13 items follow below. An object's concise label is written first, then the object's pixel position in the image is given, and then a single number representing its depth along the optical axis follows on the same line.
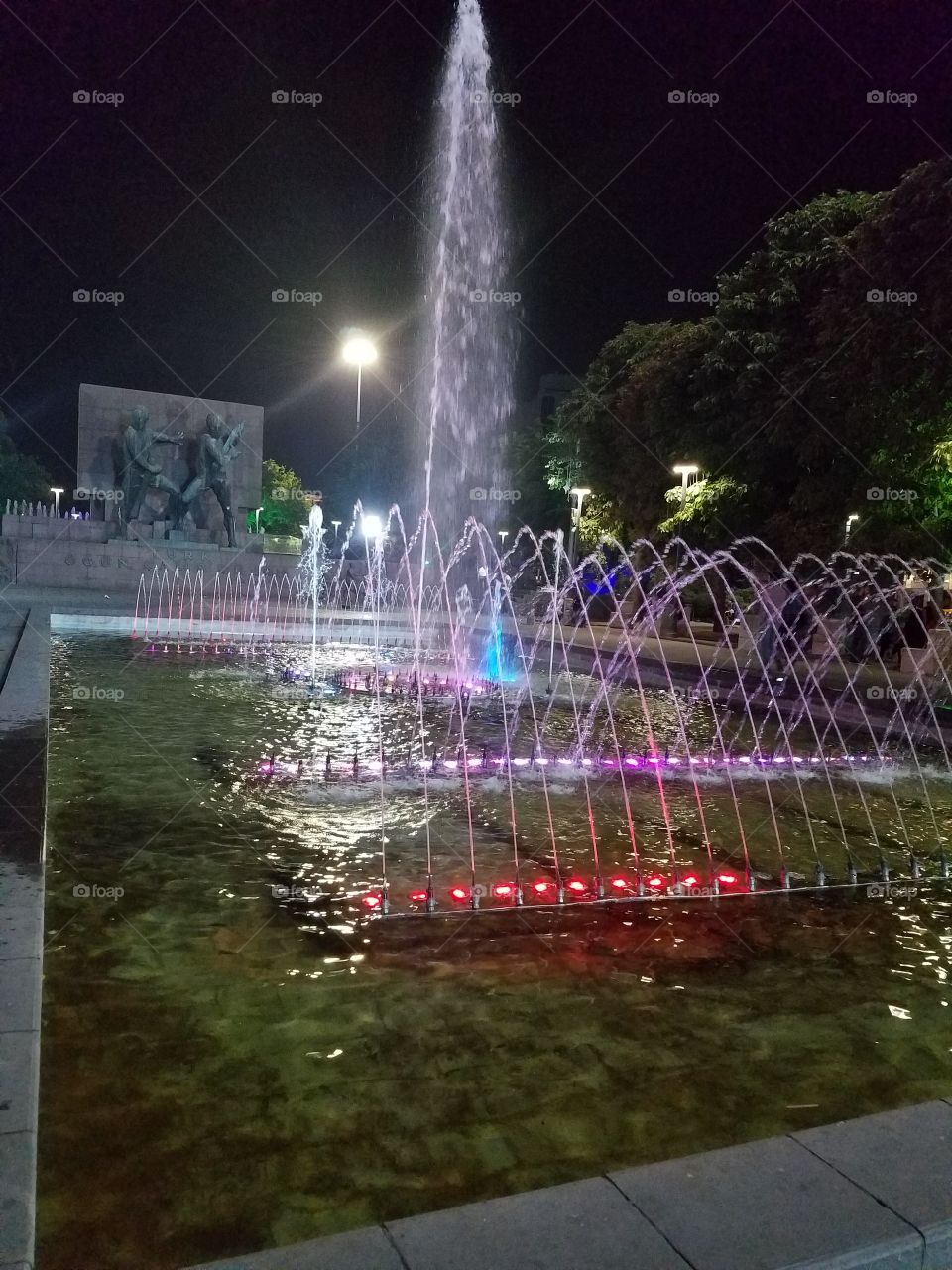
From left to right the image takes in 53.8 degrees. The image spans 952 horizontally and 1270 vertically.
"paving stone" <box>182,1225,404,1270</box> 2.41
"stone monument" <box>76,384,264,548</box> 33.72
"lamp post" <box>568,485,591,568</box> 31.62
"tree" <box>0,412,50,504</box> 54.31
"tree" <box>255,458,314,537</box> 72.06
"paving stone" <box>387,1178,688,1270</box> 2.44
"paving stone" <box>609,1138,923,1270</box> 2.50
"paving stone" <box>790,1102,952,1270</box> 2.65
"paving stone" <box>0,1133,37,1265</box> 2.44
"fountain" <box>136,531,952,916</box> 6.48
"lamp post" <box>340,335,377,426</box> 30.14
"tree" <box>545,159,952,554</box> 15.09
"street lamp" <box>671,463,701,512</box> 23.88
